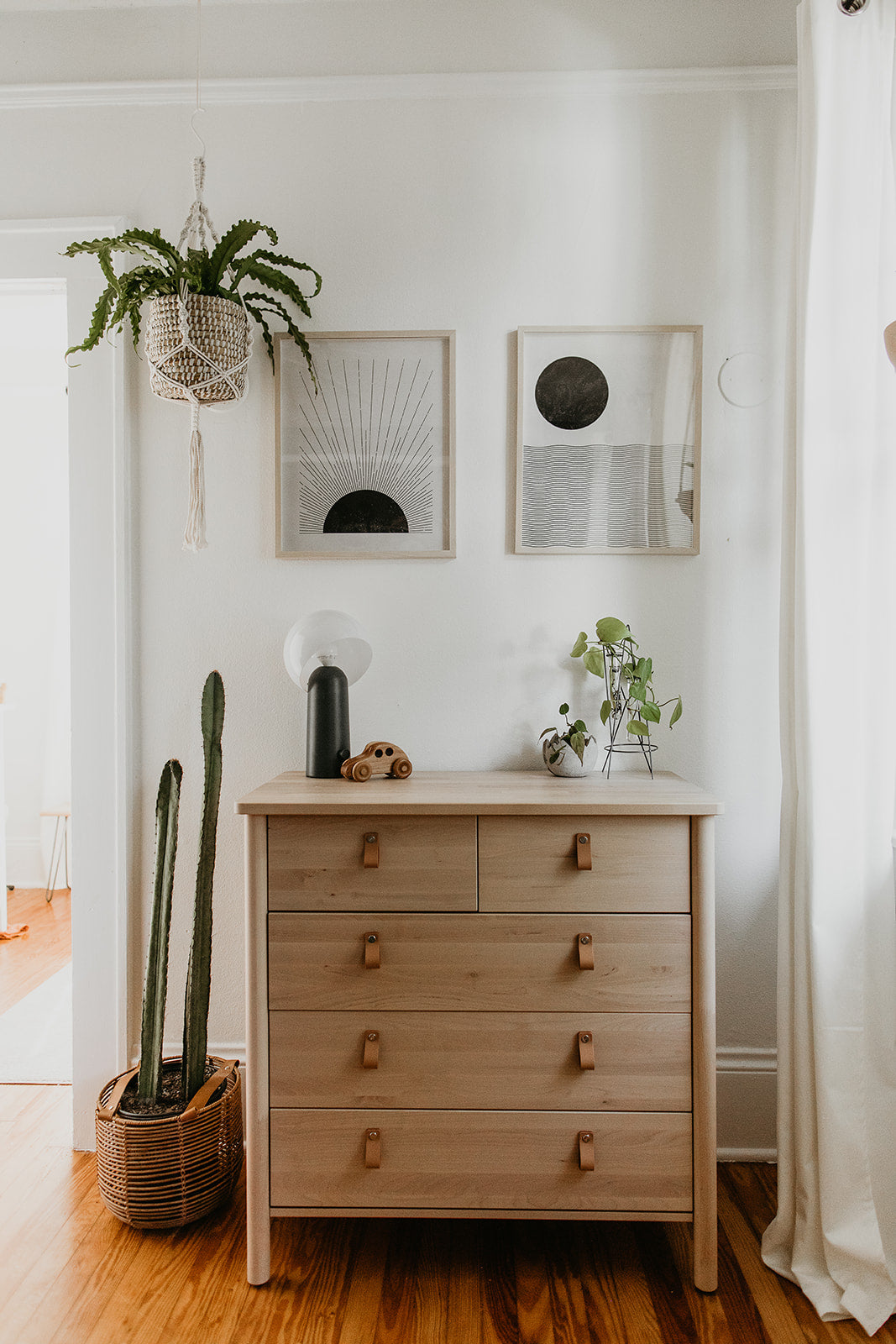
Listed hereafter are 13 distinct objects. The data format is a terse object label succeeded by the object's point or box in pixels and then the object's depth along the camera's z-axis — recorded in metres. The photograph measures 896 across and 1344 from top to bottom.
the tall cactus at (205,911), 1.79
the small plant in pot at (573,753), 1.85
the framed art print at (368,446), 2.03
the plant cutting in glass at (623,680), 1.86
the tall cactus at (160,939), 1.78
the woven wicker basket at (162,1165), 1.71
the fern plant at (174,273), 1.73
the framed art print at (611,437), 2.01
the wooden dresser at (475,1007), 1.54
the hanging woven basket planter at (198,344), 1.75
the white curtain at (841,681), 1.56
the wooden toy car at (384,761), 1.78
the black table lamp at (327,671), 1.80
